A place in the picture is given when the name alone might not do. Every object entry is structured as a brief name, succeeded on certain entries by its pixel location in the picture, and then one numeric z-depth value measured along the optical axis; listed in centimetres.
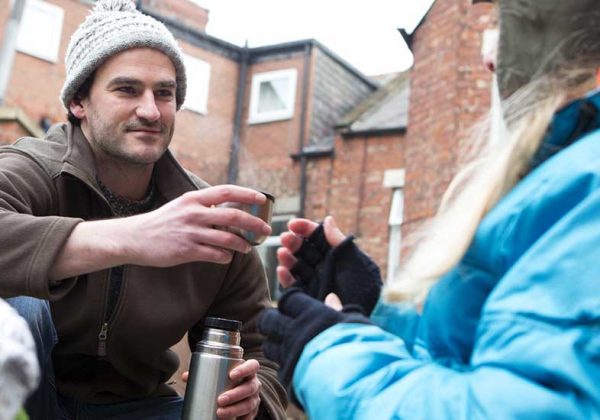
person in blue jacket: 109
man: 198
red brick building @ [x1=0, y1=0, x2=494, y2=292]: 931
